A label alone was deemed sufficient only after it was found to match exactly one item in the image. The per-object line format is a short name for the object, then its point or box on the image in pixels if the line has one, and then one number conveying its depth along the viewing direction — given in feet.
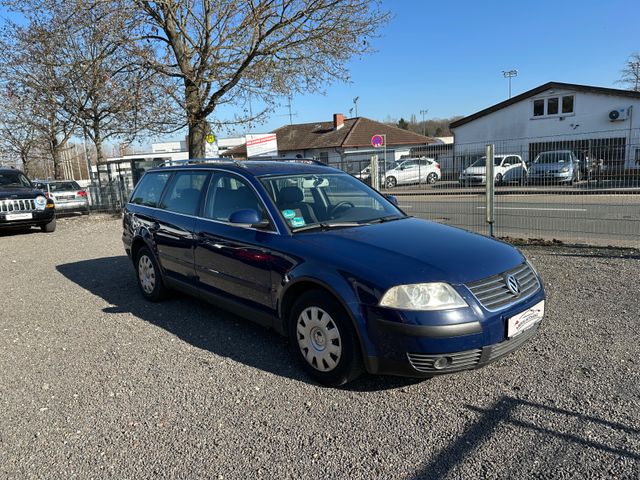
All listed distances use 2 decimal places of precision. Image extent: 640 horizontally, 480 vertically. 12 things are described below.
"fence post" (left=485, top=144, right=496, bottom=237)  25.99
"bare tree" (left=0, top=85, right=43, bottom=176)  59.71
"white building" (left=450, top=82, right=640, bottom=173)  88.22
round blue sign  82.62
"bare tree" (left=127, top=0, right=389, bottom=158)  43.06
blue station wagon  9.89
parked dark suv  38.57
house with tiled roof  136.87
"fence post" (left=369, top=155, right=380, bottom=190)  32.76
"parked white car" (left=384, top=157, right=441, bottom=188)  33.22
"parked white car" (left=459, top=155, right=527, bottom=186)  27.84
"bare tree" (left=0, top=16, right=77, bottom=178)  52.60
